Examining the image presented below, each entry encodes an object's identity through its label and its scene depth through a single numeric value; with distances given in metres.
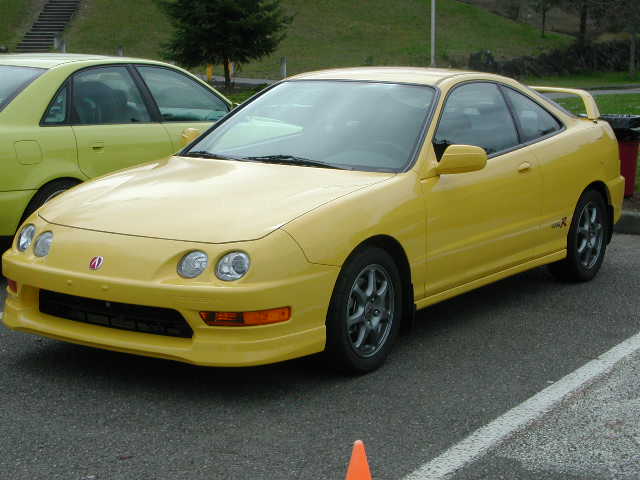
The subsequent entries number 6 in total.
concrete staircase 43.41
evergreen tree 29.66
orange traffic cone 3.53
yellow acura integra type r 4.89
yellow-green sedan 7.44
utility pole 39.16
